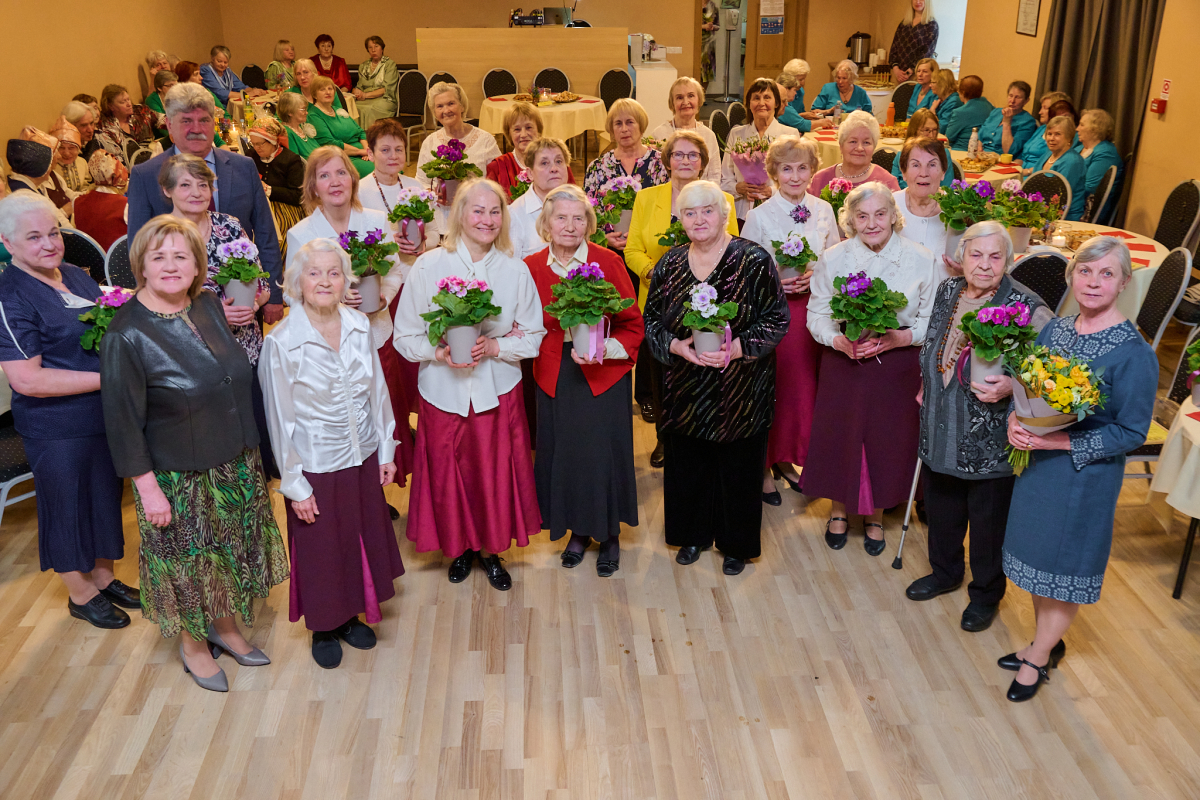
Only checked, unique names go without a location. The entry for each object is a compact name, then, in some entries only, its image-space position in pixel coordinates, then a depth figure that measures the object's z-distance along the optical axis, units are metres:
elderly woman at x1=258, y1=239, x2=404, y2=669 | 3.08
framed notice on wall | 9.52
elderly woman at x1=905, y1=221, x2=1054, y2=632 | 3.31
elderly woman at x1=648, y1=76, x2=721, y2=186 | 6.19
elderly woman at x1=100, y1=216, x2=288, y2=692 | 2.90
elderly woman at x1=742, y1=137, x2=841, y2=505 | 4.26
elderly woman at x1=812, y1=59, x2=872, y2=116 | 10.30
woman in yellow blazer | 4.55
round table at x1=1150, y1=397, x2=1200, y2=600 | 3.54
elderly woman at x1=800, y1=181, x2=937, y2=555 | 3.81
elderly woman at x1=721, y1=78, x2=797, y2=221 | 6.20
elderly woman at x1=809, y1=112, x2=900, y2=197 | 4.84
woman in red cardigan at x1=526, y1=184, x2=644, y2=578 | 3.68
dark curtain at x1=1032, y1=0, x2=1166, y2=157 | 7.71
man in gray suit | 4.11
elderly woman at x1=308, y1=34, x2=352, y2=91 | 13.37
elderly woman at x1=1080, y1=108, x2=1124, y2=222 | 6.91
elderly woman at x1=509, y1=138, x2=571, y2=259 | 4.62
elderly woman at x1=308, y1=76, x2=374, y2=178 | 8.47
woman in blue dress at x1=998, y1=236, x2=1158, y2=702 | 2.89
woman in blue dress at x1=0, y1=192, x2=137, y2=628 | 3.21
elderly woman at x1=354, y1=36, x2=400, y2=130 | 12.96
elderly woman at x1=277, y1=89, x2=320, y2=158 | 7.34
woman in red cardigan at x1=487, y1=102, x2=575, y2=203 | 5.46
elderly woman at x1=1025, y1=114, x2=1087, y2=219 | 6.81
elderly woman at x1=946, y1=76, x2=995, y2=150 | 9.29
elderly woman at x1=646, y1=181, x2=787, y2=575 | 3.59
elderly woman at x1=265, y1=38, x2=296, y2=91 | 12.77
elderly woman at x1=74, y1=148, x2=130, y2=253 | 5.68
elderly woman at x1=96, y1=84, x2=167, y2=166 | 8.58
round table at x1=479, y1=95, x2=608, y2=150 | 10.37
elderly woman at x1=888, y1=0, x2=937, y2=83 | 12.32
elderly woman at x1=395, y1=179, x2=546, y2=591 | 3.57
